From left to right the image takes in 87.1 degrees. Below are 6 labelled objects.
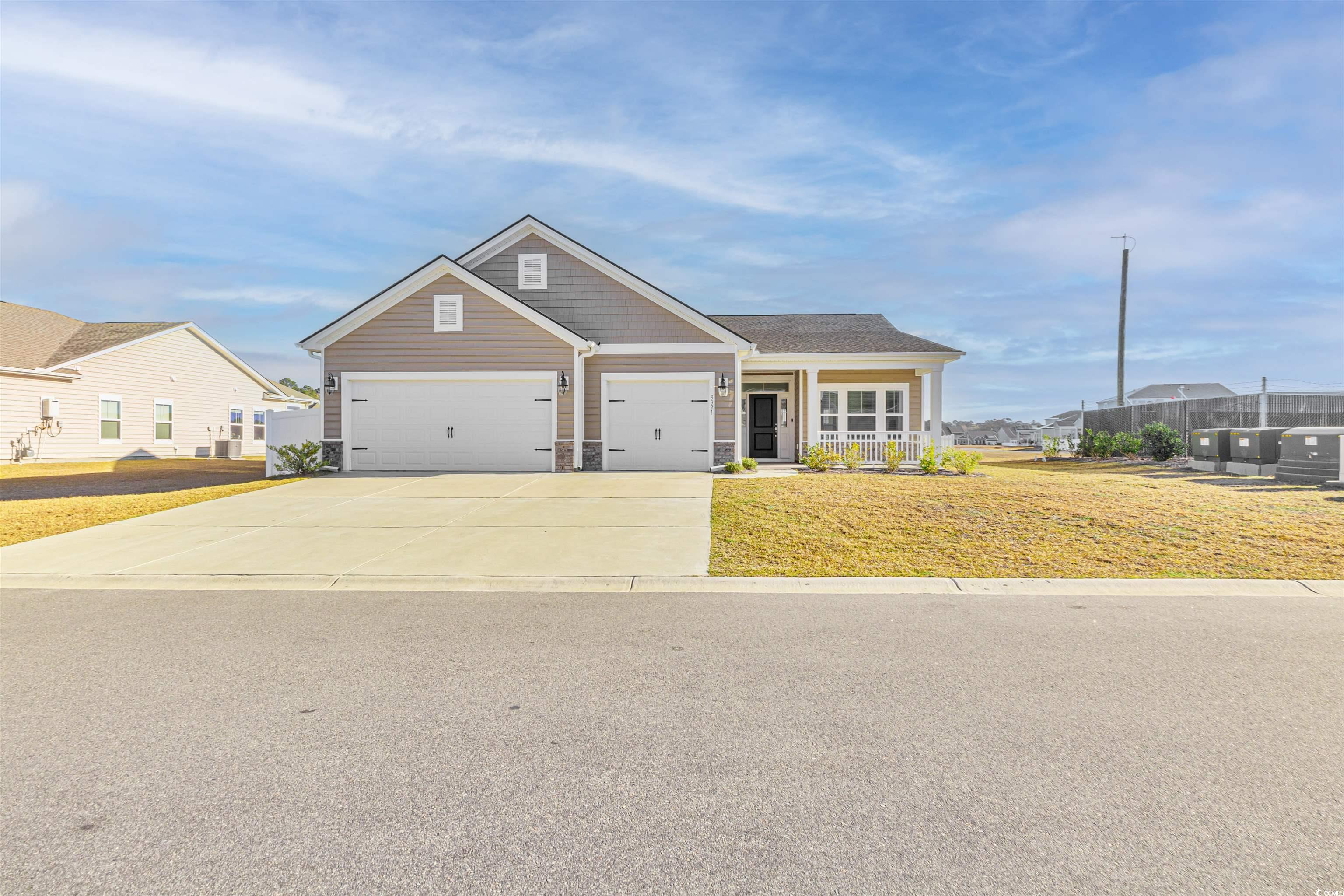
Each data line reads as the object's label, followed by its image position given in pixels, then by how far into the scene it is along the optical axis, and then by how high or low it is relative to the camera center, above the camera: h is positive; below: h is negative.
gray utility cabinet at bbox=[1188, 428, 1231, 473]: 17.14 -0.48
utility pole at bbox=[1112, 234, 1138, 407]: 28.52 +5.64
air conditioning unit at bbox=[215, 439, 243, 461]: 28.61 -0.69
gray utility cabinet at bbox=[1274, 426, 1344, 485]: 13.38 -0.50
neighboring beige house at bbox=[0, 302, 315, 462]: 22.67 +1.53
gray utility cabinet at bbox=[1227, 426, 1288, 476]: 15.59 -0.47
